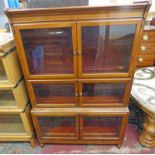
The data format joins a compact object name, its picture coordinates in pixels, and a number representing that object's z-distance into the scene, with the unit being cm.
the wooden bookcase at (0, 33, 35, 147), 109
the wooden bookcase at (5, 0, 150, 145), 90
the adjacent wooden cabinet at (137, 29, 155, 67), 189
